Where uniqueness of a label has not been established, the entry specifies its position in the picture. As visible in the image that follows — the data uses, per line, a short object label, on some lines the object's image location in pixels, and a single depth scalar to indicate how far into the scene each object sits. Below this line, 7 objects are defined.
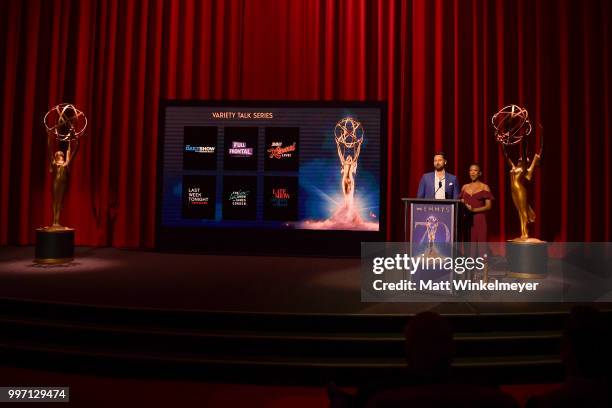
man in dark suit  4.73
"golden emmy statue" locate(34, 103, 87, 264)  5.30
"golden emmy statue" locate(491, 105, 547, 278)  4.95
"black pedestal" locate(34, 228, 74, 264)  5.29
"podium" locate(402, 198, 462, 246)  3.77
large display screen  6.34
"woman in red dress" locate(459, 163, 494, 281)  4.73
